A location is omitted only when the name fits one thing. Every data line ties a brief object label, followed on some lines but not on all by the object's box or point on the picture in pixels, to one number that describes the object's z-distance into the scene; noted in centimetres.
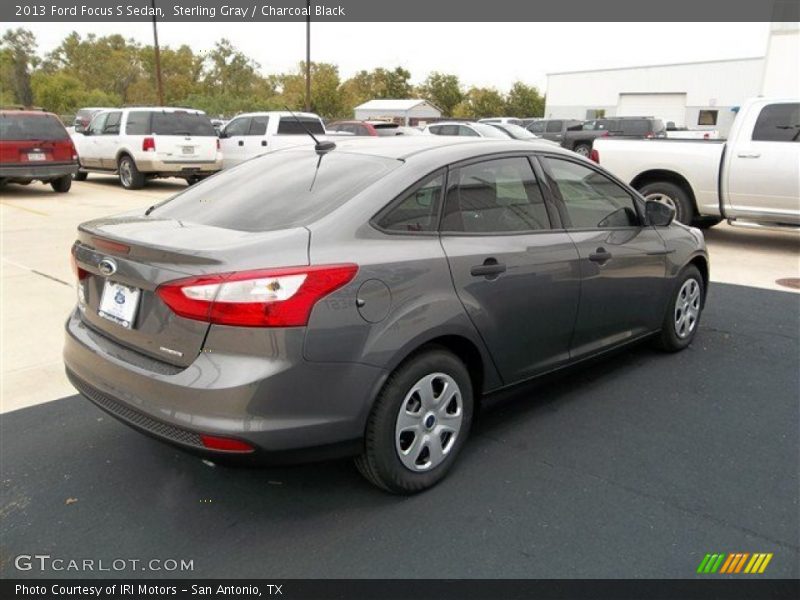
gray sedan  249
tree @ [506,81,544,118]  7562
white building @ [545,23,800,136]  4950
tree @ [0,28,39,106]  7000
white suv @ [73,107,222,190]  1470
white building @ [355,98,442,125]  5347
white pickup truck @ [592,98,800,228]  852
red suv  1316
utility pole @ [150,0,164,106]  3141
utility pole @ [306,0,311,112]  2897
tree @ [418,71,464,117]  7794
